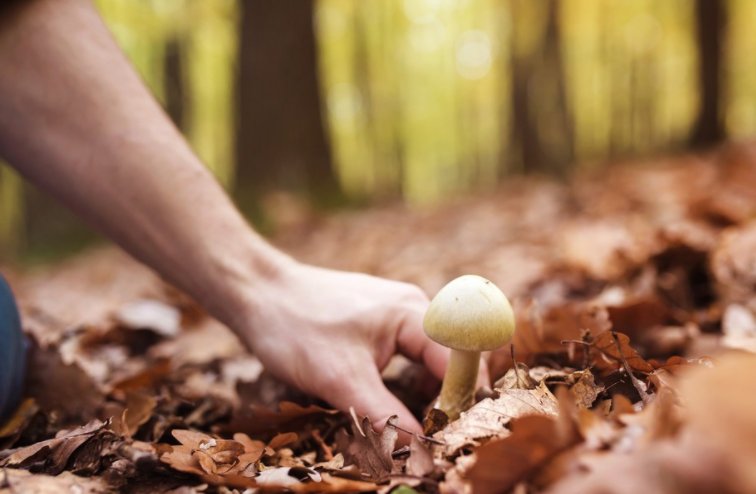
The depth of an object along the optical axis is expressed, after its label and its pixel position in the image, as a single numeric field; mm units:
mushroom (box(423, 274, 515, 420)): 666
